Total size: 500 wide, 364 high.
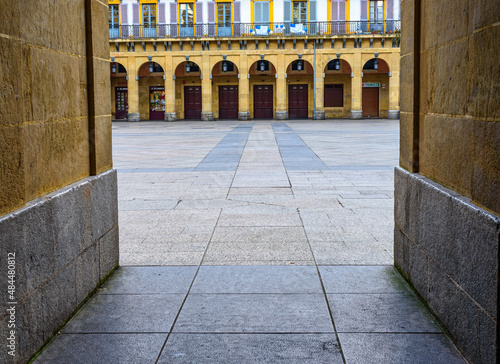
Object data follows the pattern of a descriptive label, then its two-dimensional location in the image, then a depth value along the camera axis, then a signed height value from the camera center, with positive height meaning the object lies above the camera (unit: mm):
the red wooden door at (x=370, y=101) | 48938 +1412
